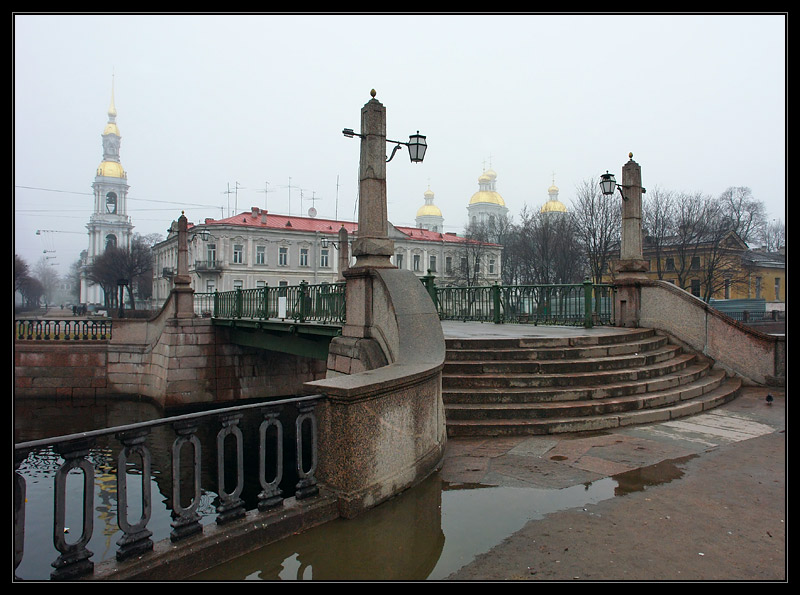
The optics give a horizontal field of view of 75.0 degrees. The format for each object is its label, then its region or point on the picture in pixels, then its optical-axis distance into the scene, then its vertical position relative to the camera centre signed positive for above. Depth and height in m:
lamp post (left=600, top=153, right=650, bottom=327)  13.15 +1.64
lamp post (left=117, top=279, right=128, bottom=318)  35.97 +0.46
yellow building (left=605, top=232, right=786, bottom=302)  39.03 +3.08
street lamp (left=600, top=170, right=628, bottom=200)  12.55 +2.93
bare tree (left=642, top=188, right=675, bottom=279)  39.16 +6.56
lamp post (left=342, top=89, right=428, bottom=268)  8.61 +2.20
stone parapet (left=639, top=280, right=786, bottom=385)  10.65 -0.64
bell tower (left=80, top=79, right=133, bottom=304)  98.31 +18.85
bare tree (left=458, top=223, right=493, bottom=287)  55.98 +5.46
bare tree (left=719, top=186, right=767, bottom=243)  49.12 +9.34
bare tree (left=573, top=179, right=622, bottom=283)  33.22 +5.37
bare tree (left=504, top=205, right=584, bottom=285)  38.19 +4.03
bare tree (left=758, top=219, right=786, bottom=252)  64.94 +8.66
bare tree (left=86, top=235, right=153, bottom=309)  53.16 +3.82
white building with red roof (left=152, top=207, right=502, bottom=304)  50.47 +5.35
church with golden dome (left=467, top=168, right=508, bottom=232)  104.81 +20.73
